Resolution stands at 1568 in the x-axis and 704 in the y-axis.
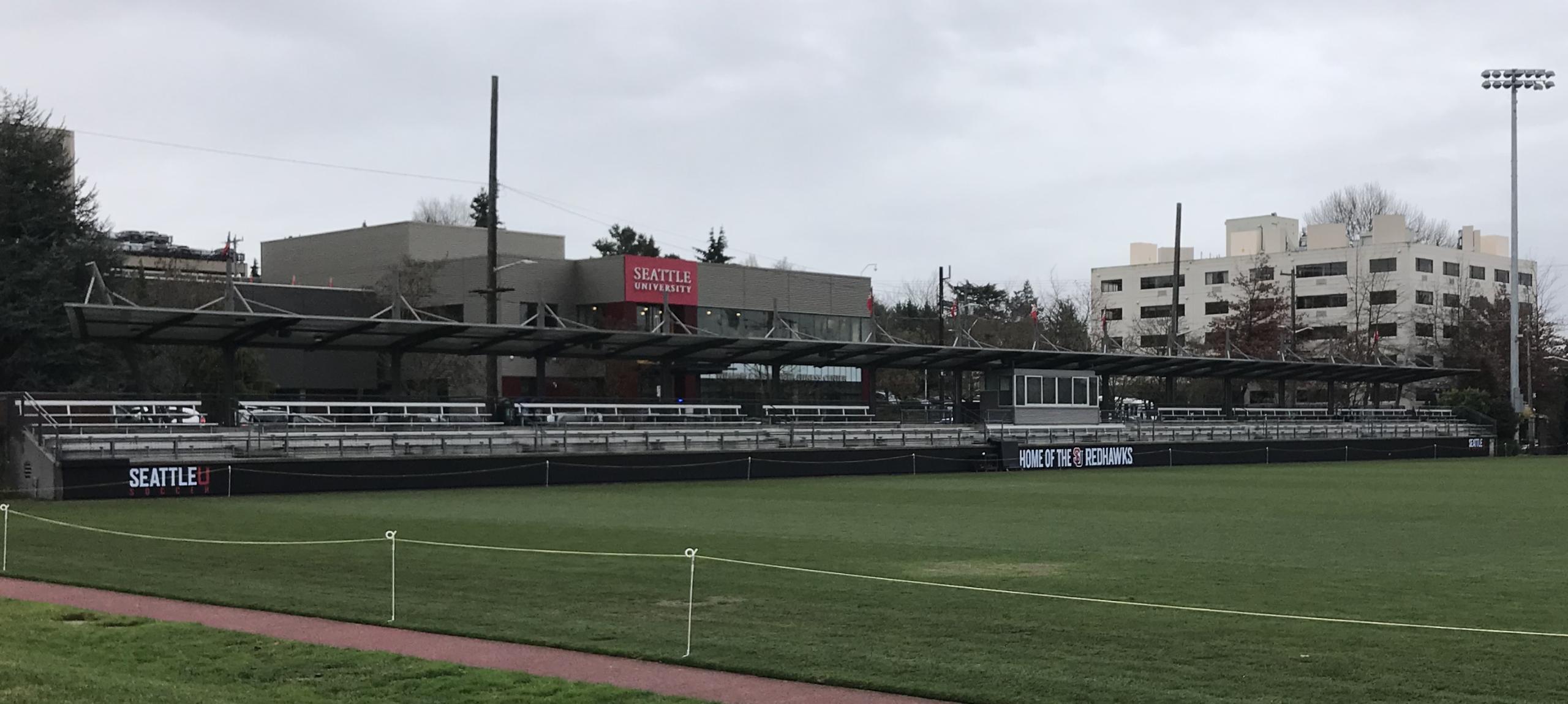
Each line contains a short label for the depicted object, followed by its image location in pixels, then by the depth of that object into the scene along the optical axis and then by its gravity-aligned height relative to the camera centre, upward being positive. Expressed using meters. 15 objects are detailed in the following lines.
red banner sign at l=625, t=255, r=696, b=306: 78.12 +6.12
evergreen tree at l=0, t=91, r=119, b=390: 48.88 +4.64
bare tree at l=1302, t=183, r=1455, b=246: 139.25 +17.60
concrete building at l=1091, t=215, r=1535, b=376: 117.50 +9.72
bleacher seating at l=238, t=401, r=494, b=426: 39.81 -0.83
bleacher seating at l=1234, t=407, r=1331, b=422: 76.75 -1.25
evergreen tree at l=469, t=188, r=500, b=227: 113.94 +14.80
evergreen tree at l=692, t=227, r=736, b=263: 118.56 +11.70
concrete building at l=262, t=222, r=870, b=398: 77.62 +5.63
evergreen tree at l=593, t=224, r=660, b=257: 112.25 +11.77
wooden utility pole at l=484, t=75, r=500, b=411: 47.22 +4.39
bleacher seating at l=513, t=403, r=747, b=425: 46.59 -0.89
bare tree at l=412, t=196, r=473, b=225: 131.75 +16.10
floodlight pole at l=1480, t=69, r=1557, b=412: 74.06 +13.26
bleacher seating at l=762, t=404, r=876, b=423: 56.34 -1.04
